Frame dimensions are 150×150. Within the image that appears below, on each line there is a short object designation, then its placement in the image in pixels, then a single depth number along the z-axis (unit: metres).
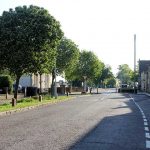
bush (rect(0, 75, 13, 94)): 68.44
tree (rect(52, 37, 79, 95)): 76.50
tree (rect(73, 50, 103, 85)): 109.00
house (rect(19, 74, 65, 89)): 92.53
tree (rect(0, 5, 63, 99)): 37.50
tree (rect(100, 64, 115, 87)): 161.36
